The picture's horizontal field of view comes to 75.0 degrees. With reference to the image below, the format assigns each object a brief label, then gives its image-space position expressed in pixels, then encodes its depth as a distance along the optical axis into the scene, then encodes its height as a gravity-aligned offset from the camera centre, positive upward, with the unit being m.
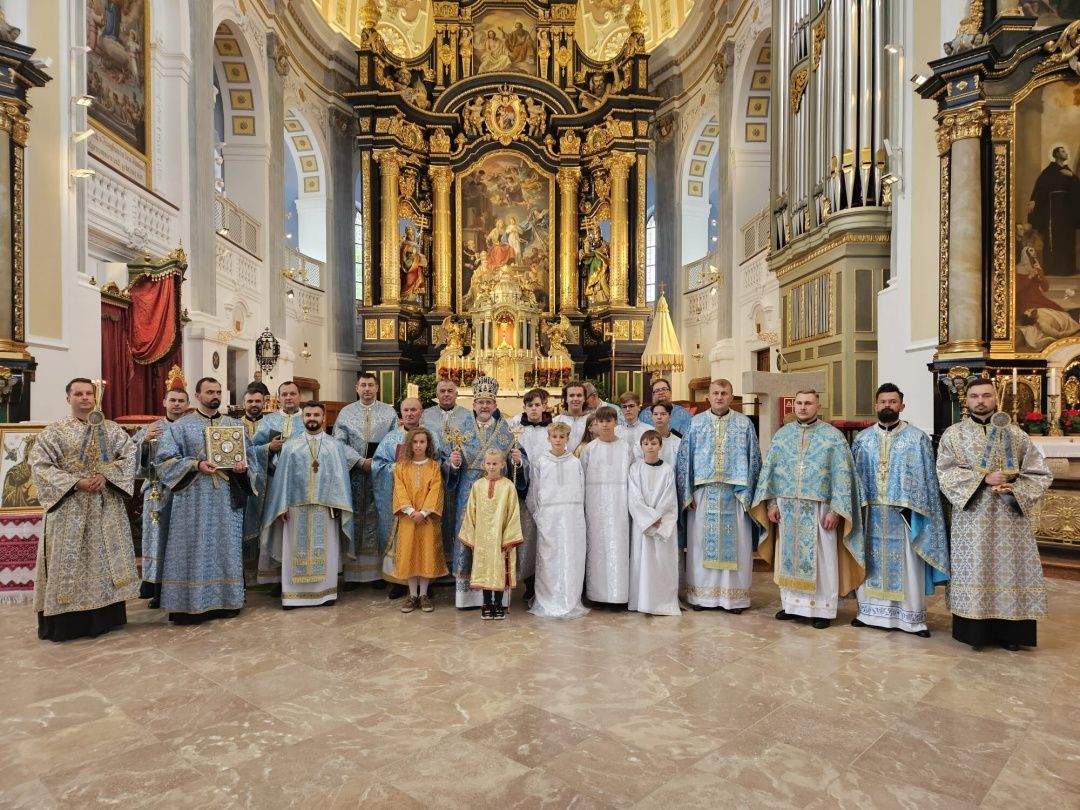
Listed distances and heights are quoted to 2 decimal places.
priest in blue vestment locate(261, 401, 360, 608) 5.65 -0.89
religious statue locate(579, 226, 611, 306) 20.34 +3.96
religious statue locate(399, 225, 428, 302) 20.16 +3.93
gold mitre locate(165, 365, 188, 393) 6.05 +0.25
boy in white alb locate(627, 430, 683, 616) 5.46 -1.04
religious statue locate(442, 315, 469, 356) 19.45 +2.01
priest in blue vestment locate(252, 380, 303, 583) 5.98 -0.29
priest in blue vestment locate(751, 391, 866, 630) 5.15 -0.87
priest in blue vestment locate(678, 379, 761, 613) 5.60 -0.82
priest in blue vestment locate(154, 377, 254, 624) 5.23 -0.93
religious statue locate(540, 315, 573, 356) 19.44 +1.93
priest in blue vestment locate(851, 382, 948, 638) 4.98 -0.89
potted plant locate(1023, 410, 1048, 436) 7.38 -0.25
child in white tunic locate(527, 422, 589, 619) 5.47 -1.00
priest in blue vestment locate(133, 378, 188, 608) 5.34 -0.68
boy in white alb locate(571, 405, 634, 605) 5.56 -0.90
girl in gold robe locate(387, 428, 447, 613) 5.53 -0.92
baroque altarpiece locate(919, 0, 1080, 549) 7.69 +2.13
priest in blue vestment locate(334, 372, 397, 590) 6.33 -0.66
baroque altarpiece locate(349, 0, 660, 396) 19.56 +6.15
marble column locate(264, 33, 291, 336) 15.76 +4.94
